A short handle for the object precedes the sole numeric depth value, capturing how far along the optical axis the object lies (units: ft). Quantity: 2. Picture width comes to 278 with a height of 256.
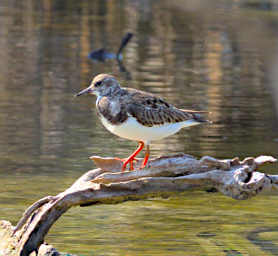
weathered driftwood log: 57.26
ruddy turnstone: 60.75
